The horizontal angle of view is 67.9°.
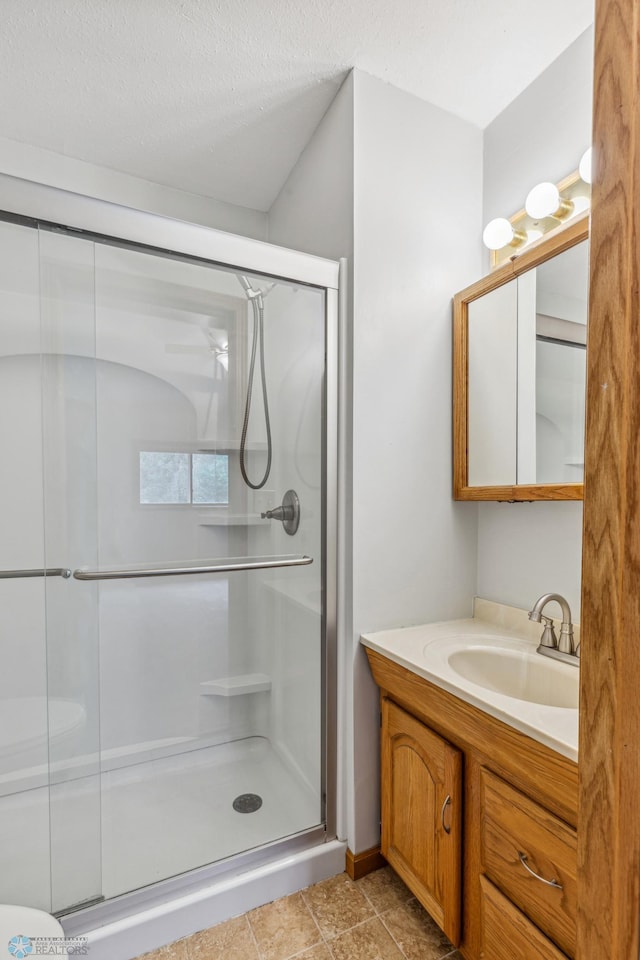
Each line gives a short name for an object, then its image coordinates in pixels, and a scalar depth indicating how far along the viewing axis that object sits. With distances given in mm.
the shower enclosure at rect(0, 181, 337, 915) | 1259
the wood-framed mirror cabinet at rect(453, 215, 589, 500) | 1312
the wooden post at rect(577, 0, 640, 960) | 456
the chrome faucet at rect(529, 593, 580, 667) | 1263
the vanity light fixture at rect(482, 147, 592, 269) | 1375
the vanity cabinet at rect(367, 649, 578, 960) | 896
